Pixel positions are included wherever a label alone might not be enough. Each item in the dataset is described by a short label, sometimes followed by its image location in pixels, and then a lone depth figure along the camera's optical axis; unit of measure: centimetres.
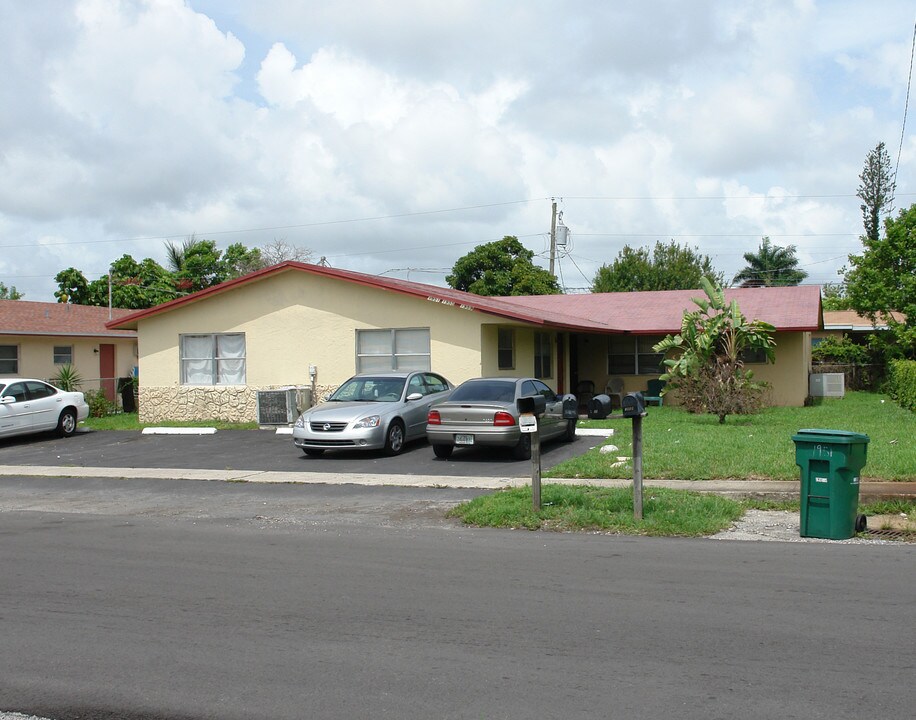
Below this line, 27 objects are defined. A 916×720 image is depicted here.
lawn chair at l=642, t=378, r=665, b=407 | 2728
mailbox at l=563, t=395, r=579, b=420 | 1120
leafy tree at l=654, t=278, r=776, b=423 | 2238
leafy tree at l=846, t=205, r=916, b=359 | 3152
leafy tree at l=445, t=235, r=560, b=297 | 5012
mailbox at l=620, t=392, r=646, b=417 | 989
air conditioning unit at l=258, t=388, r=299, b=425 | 2273
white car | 2136
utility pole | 4659
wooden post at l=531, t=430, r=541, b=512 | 1074
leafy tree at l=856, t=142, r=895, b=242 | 5000
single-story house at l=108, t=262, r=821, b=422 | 2233
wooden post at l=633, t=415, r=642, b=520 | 1015
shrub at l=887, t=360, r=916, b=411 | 2406
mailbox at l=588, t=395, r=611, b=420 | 1071
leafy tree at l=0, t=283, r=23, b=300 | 7083
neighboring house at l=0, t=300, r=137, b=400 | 2934
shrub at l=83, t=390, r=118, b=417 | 2861
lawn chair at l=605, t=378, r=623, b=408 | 2847
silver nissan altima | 1684
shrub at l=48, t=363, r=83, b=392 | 2923
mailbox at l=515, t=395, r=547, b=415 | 1039
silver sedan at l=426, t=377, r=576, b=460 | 1595
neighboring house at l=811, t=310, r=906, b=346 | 3679
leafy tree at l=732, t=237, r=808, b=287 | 6366
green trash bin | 923
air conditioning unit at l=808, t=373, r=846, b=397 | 2956
